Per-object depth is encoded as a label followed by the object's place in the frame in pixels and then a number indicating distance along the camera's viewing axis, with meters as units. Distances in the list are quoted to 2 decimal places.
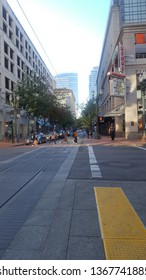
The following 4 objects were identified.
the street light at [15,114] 25.13
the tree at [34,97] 29.47
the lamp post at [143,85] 16.33
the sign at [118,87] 22.00
